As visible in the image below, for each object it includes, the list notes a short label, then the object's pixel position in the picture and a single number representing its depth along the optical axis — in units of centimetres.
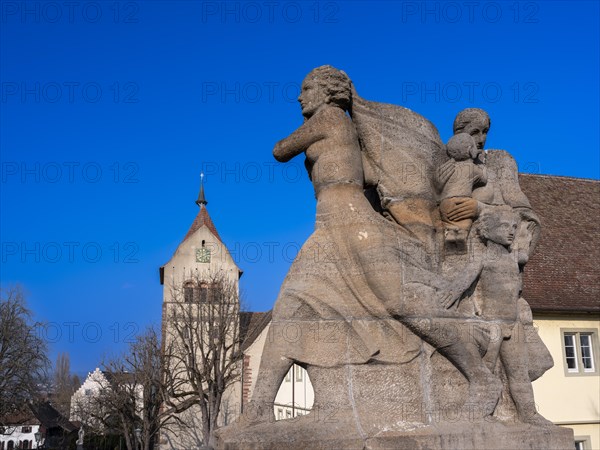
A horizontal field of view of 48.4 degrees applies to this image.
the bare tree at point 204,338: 3356
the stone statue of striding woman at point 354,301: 519
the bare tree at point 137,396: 3438
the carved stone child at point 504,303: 543
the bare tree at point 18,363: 3266
